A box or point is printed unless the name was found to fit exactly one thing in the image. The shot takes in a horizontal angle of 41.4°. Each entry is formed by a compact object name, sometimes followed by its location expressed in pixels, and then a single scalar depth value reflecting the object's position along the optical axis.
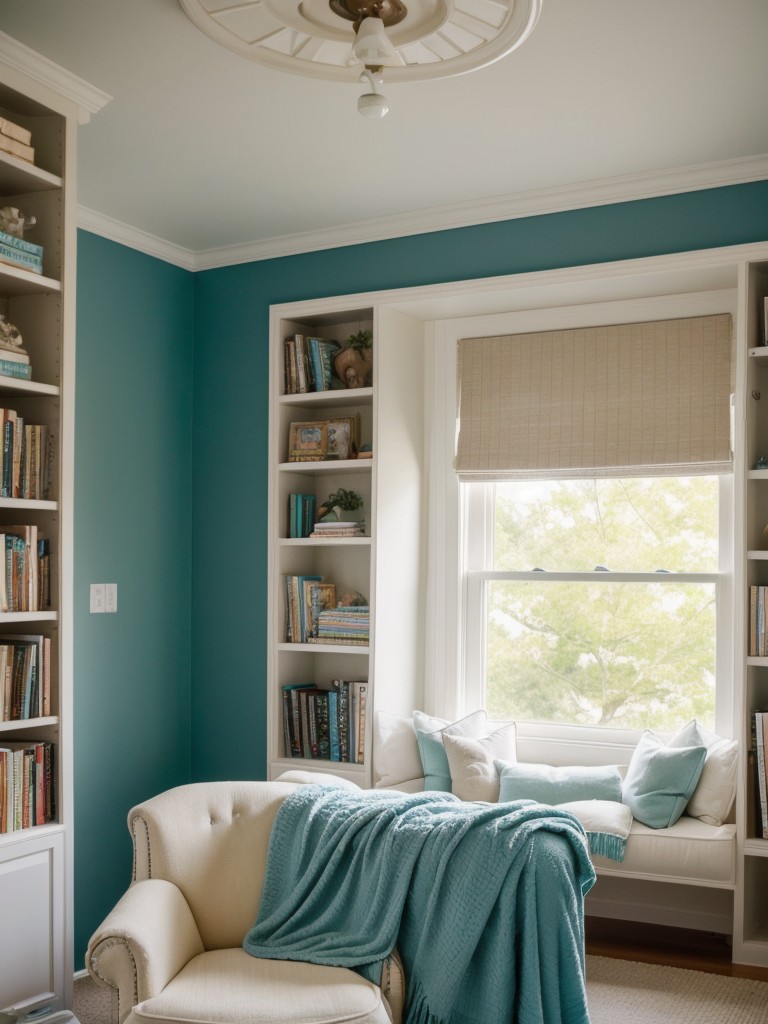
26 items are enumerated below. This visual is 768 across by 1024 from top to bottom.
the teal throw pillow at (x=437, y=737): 3.78
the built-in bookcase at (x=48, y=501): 2.71
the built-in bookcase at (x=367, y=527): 3.94
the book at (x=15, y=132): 2.67
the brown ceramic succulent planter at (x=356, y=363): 4.07
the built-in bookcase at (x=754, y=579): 3.31
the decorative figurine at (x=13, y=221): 2.77
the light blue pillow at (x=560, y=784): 3.56
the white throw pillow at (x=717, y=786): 3.41
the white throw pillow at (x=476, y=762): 3.62
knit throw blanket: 2.37
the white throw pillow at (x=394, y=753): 3.83
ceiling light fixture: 2.29
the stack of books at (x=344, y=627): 3.96
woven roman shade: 3.71
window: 3.79
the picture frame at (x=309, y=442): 4.11
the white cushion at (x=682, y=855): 3.29
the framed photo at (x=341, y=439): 4.09
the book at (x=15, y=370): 2.73
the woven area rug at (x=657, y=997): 3.05
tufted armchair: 2.30
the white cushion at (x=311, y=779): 3.03
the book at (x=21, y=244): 2.71
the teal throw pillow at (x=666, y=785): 3.42
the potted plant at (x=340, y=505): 4.12
